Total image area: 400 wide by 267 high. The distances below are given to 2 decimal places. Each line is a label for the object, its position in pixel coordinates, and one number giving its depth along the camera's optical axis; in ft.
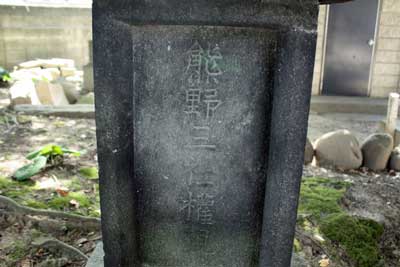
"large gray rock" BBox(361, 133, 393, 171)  16.81
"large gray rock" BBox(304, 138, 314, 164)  17.07
